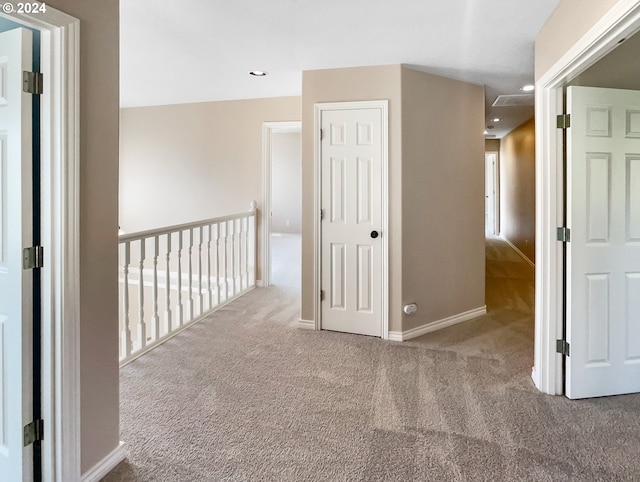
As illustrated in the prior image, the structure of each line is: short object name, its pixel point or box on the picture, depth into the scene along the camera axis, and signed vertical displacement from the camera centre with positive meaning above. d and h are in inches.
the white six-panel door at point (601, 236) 91.7 -2.4
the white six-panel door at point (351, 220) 133.3 +2.2
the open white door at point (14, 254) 55.7 -4.1
